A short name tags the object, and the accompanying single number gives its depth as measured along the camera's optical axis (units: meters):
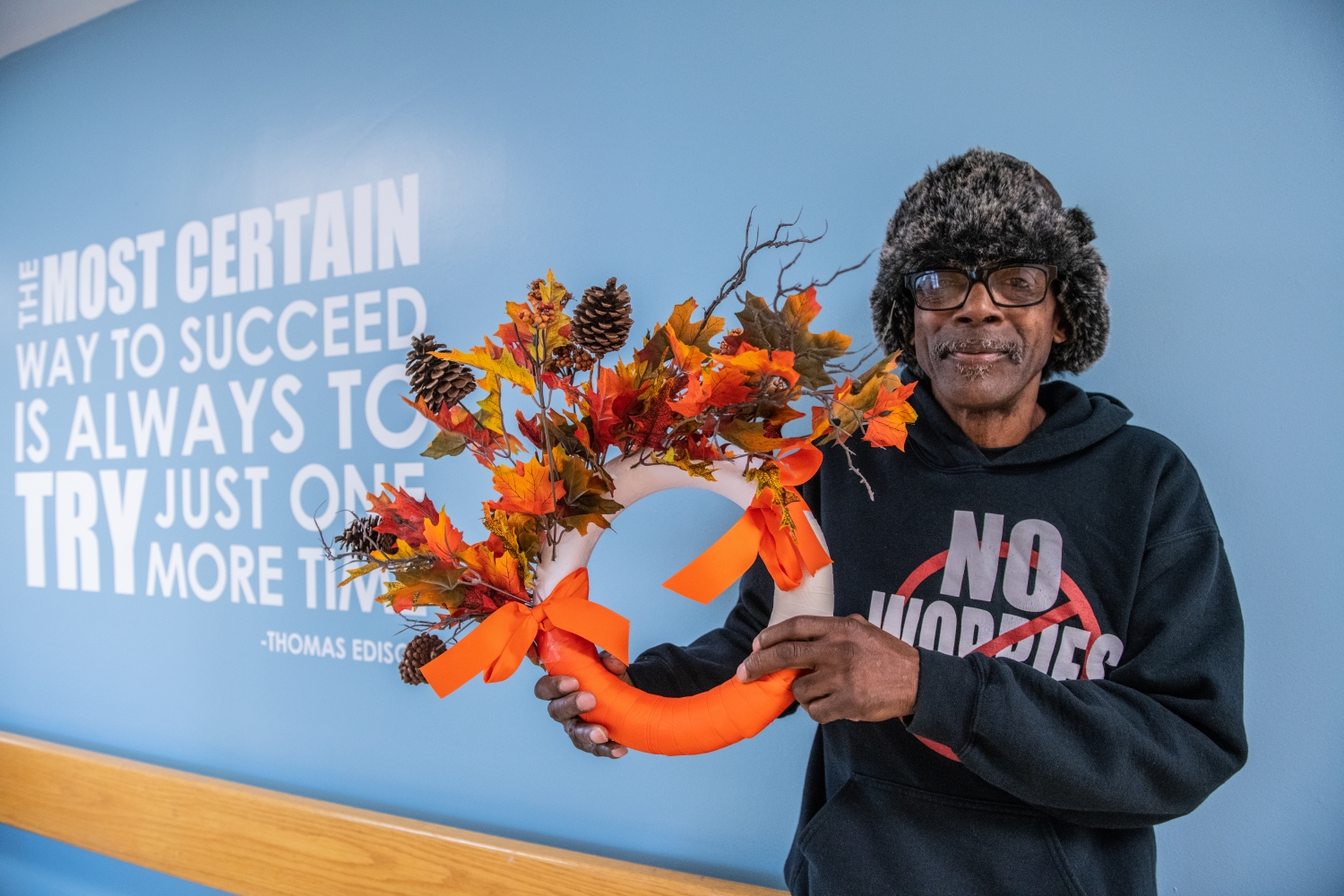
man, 0.66
